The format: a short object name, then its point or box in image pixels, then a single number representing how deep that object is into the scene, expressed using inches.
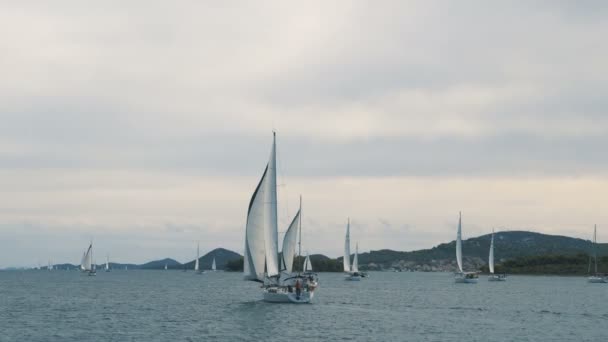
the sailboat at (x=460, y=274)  6993.1
